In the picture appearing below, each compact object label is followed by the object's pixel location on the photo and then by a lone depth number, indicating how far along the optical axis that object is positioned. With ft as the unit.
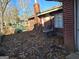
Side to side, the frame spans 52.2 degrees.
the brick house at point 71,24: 11.26
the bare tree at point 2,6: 27.30
